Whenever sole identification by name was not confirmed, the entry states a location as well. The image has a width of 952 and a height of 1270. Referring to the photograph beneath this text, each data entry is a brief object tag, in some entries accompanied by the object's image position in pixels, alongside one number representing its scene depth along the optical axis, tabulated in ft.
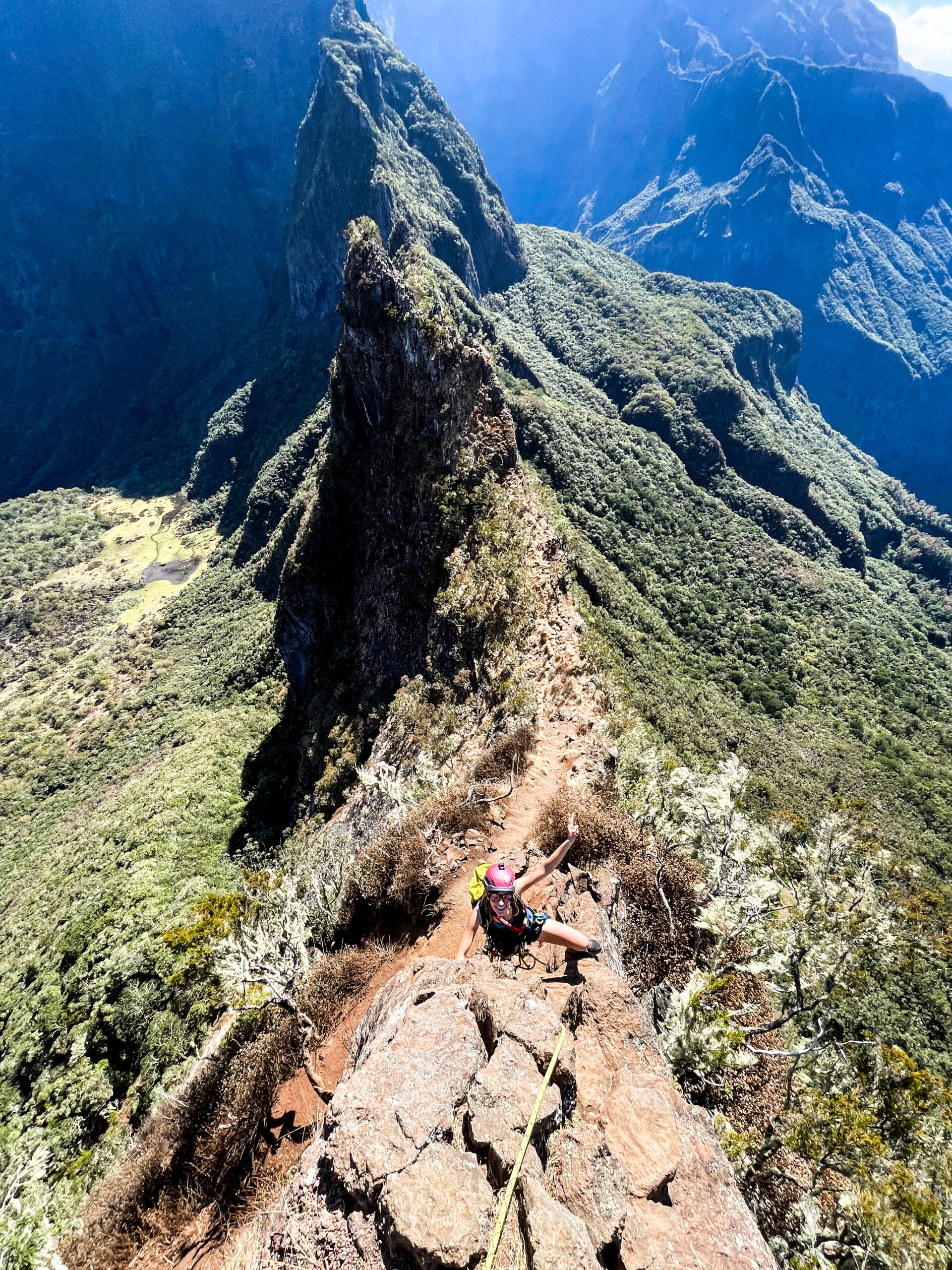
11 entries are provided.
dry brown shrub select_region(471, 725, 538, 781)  46.11
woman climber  24.22
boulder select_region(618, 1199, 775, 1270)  14.71
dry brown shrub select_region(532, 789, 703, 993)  29.01
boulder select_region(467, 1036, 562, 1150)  16.28
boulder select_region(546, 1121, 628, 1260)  14.93
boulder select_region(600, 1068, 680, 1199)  16.43
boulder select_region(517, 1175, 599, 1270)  13.56
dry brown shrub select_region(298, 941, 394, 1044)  28.53
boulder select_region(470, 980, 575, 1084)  18.99
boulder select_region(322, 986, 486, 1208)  15.42
